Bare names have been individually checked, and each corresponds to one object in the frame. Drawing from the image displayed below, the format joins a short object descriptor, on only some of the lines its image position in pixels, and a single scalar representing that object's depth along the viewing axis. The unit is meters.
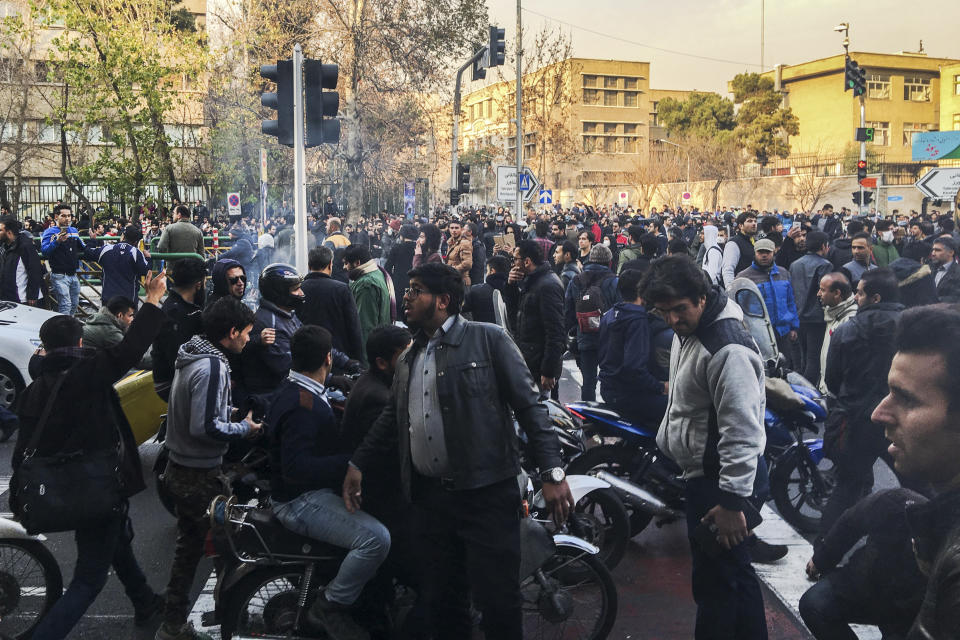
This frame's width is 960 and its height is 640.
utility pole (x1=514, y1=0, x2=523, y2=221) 29.80
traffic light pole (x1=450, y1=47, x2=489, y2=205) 24.51
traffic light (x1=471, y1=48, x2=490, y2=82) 24.05
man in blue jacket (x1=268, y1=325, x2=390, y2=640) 4.02
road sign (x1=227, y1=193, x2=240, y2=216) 30.79
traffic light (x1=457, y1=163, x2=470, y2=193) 28.19
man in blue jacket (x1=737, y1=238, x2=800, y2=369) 9.28
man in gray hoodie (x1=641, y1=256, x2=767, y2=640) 3.65
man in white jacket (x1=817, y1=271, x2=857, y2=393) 7.51
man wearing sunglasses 6.34
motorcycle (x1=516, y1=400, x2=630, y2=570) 5.06
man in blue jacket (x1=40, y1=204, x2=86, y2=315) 14.59
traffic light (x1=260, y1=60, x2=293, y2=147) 9.23
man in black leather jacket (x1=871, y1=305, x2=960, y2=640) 1.83
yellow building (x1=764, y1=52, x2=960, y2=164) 70.19
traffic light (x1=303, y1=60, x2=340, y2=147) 9.37
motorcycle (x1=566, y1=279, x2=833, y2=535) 5.82
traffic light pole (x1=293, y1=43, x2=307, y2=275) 9.12
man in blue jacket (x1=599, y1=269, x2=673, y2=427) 6.05
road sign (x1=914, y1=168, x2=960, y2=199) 17.23
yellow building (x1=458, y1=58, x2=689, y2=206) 71.56
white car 9.06
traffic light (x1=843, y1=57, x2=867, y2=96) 31.44
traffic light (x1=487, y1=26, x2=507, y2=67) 21.95
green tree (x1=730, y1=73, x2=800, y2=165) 65.94
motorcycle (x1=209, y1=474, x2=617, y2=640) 4.12
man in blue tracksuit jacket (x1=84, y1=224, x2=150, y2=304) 12.10
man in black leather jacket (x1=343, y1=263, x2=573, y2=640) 3.64
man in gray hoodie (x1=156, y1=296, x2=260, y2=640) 4.47
